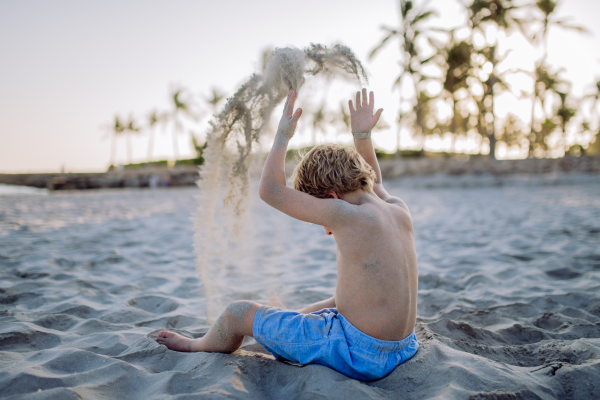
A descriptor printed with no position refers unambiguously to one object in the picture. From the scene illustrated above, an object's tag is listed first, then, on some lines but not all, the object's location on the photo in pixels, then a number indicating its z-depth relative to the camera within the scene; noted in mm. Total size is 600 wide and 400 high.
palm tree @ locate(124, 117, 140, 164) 47156
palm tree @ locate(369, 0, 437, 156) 23547
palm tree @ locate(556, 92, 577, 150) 31920
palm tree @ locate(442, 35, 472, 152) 24031
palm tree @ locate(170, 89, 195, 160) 41812
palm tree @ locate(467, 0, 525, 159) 22141
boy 1739
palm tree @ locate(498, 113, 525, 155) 61531
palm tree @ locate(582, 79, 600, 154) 30016
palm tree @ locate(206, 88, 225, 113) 39116
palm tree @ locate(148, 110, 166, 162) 45875
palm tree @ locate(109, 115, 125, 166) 46969
